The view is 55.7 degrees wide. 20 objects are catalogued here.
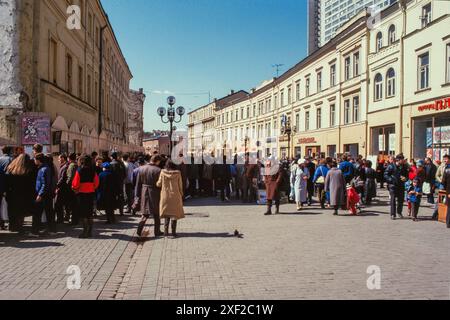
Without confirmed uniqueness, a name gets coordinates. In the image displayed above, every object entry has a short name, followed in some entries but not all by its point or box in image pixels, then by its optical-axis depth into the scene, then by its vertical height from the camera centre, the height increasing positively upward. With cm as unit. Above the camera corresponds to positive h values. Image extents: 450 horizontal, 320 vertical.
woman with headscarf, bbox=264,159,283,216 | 1342 -70
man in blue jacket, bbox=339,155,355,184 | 1533 -28
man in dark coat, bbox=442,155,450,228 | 1086 -51
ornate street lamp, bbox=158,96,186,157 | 2200 +268
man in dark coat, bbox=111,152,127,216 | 1208 -34
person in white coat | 1475 -75
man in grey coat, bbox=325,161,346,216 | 1338 -82
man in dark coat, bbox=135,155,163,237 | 955 -69
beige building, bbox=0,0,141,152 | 1425 +390
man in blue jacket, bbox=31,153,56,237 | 951 -79
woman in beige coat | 952 -80
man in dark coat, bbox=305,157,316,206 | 1618 -60
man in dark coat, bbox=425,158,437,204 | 1631 -45
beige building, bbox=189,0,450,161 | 2219 +523
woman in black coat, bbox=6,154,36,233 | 946 -64
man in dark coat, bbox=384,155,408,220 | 1241 -60
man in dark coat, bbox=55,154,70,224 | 1080 -83
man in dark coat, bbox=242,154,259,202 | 1648 -73
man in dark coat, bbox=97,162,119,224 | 1130 -85
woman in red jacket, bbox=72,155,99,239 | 931 -68
